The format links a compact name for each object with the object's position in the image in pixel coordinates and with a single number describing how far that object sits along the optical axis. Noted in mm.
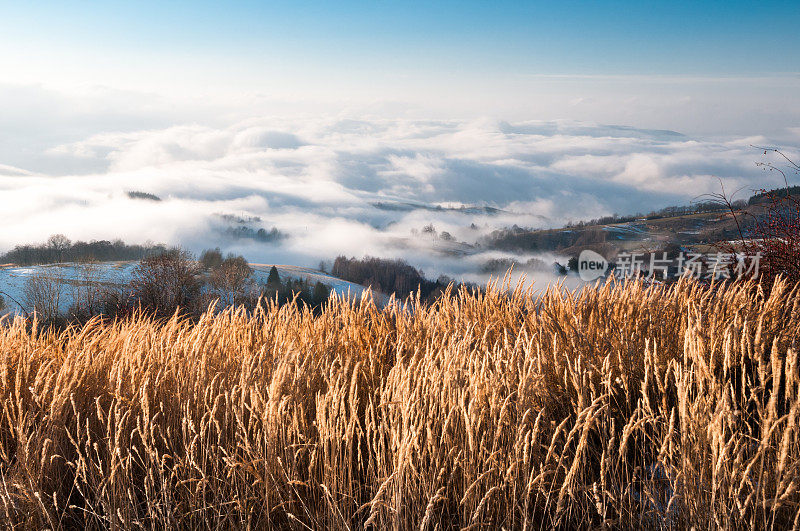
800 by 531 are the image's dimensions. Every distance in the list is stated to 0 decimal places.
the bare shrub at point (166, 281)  19656
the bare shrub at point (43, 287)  28347
